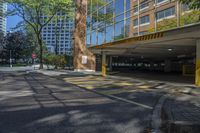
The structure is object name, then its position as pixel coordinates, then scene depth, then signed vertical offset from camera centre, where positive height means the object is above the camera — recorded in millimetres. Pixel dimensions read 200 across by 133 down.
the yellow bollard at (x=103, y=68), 14567 -490
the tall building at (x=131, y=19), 8605 +3094
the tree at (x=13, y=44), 40181 +5055
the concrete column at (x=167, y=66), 22762 -366
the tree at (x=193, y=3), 2733 +1102
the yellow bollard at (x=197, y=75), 8414 -625
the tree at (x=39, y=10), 20091 +7446
